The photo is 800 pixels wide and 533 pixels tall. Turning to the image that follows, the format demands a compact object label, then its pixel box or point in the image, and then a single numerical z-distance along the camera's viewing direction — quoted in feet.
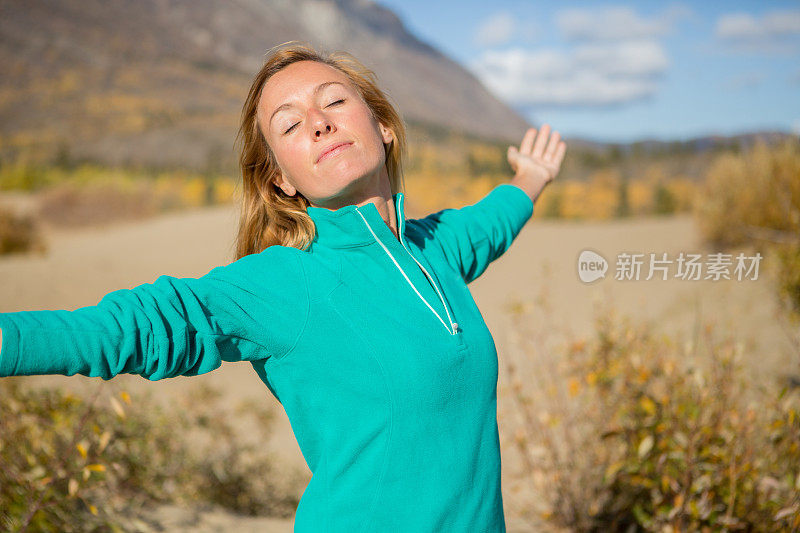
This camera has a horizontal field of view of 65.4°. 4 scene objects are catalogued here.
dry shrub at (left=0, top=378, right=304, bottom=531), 7.75
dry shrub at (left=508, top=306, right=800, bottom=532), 7.47
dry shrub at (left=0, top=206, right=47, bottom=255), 36.14
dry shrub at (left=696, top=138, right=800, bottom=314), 23.30
